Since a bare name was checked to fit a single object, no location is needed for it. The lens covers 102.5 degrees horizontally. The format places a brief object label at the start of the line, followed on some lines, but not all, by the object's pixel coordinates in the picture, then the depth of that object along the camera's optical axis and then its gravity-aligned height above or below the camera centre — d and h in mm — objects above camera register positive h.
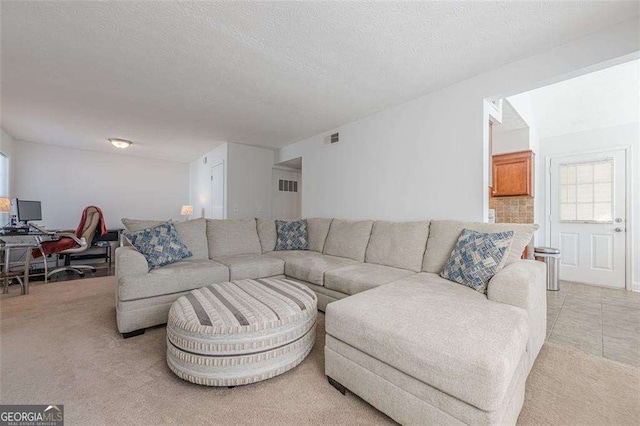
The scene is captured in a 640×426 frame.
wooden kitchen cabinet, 3762 +618
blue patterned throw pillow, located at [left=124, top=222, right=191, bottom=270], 2410 -309
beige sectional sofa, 1046 -559
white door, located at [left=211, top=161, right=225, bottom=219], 5090 +460
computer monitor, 4180 +42
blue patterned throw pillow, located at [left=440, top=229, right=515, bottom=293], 1808 -327
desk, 3135 -391
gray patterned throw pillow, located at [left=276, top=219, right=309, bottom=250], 3668 -321
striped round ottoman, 1442 -733
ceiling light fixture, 4660 +1304
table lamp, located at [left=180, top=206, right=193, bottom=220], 6156 +79
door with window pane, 3553 -15
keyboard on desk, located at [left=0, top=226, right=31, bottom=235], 3541 -255
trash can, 3447 -678
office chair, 3959 -424
